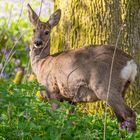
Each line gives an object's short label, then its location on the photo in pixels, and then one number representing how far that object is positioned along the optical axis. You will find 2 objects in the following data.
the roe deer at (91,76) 14.24
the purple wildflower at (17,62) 24.13
